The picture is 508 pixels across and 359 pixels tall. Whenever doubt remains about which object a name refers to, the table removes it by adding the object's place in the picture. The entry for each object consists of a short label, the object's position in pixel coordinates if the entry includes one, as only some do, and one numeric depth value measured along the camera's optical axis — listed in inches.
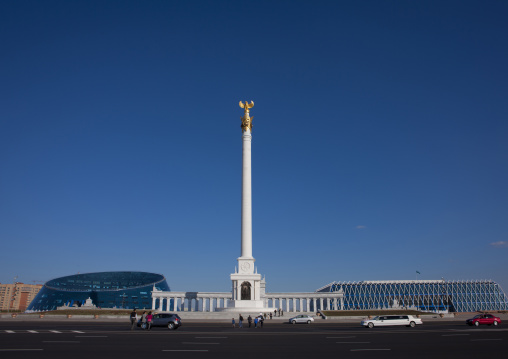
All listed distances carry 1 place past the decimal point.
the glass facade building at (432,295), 5713.6
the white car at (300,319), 1886.1
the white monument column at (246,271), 2564.0
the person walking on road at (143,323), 1399.6
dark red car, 1603.1
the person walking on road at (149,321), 1369.3
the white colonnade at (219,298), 3218.3
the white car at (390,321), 1512.1
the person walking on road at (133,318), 1352.1
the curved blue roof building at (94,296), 5093.5
